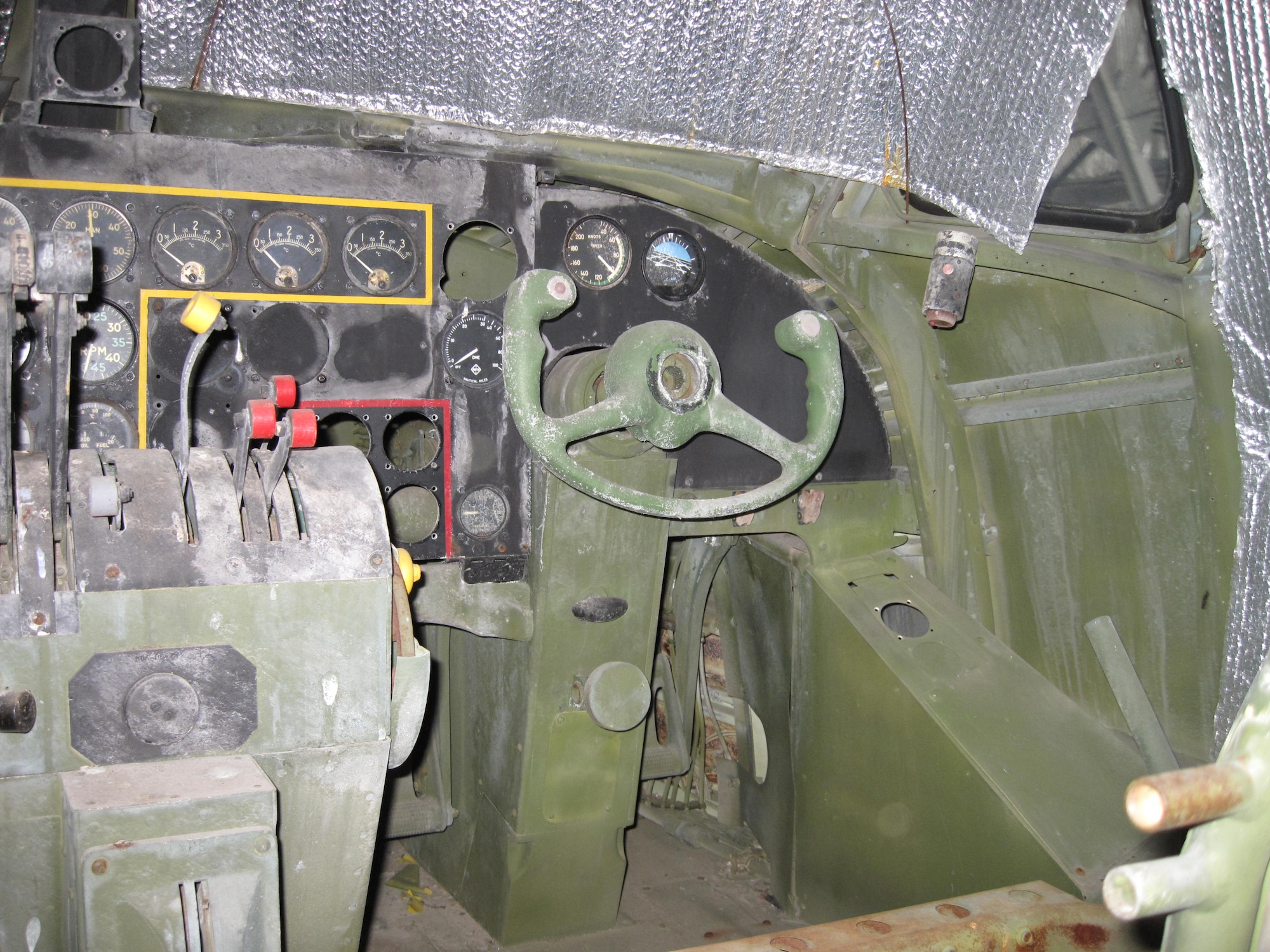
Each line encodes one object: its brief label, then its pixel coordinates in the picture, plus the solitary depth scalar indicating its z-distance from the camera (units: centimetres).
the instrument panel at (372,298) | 187
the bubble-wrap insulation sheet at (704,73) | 177
